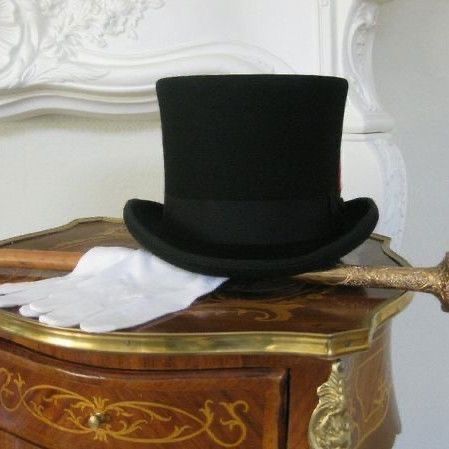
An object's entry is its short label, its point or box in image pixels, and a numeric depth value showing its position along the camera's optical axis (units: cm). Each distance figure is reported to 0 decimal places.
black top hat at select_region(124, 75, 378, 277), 94
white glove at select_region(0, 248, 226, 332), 87
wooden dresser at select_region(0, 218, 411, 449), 83
